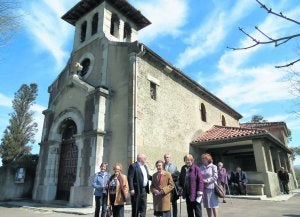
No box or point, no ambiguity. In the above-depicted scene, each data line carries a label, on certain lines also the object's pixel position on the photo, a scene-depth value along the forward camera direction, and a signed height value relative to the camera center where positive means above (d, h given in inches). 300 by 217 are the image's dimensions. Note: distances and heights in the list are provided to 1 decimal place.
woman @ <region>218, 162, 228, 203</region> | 431.2 +25.6
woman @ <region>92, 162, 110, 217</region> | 294.5 +6.4
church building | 454.9 +152.9
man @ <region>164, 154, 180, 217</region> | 281.4 +24.1
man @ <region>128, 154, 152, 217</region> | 245.2 +5.3
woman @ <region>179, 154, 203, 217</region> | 223.6 +4.0
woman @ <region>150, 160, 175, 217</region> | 223.9 -0.1
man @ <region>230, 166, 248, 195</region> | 522.3 +16.9
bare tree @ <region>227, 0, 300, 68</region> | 85.5 +50.4
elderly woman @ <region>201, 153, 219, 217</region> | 232.7 +1.8
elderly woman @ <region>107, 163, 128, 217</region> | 245.0 -0.4
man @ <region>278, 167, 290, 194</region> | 596.4 +22.1
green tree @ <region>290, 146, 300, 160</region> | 1338.6 +192.3
